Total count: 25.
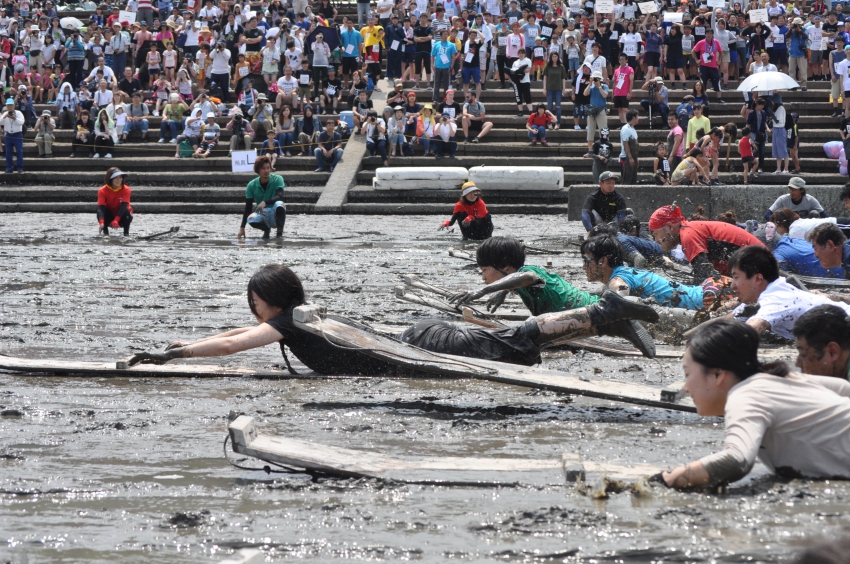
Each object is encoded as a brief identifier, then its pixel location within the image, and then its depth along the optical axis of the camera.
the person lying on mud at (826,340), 9.52
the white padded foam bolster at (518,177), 39.97
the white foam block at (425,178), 40.84
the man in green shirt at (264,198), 31.89
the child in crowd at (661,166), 38.41
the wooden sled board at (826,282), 18.16
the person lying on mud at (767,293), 12.15
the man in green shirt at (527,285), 14.95
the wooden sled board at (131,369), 13.69
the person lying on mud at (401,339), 12.76
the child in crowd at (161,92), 48.78
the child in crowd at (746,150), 40.09
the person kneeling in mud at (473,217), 30.19
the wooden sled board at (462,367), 11.78
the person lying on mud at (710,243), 19.20
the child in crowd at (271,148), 44.59
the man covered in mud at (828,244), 16.97
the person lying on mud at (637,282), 15.27
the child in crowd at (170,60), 49.34
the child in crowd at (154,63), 49.34
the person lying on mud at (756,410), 8.00
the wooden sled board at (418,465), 9.04
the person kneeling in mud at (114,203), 32.75
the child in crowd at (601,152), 37.91
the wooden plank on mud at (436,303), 17.56
